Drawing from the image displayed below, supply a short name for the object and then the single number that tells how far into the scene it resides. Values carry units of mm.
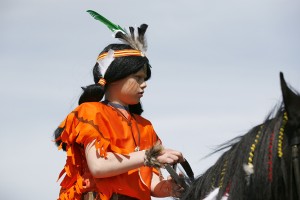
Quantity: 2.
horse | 5480
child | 7820
